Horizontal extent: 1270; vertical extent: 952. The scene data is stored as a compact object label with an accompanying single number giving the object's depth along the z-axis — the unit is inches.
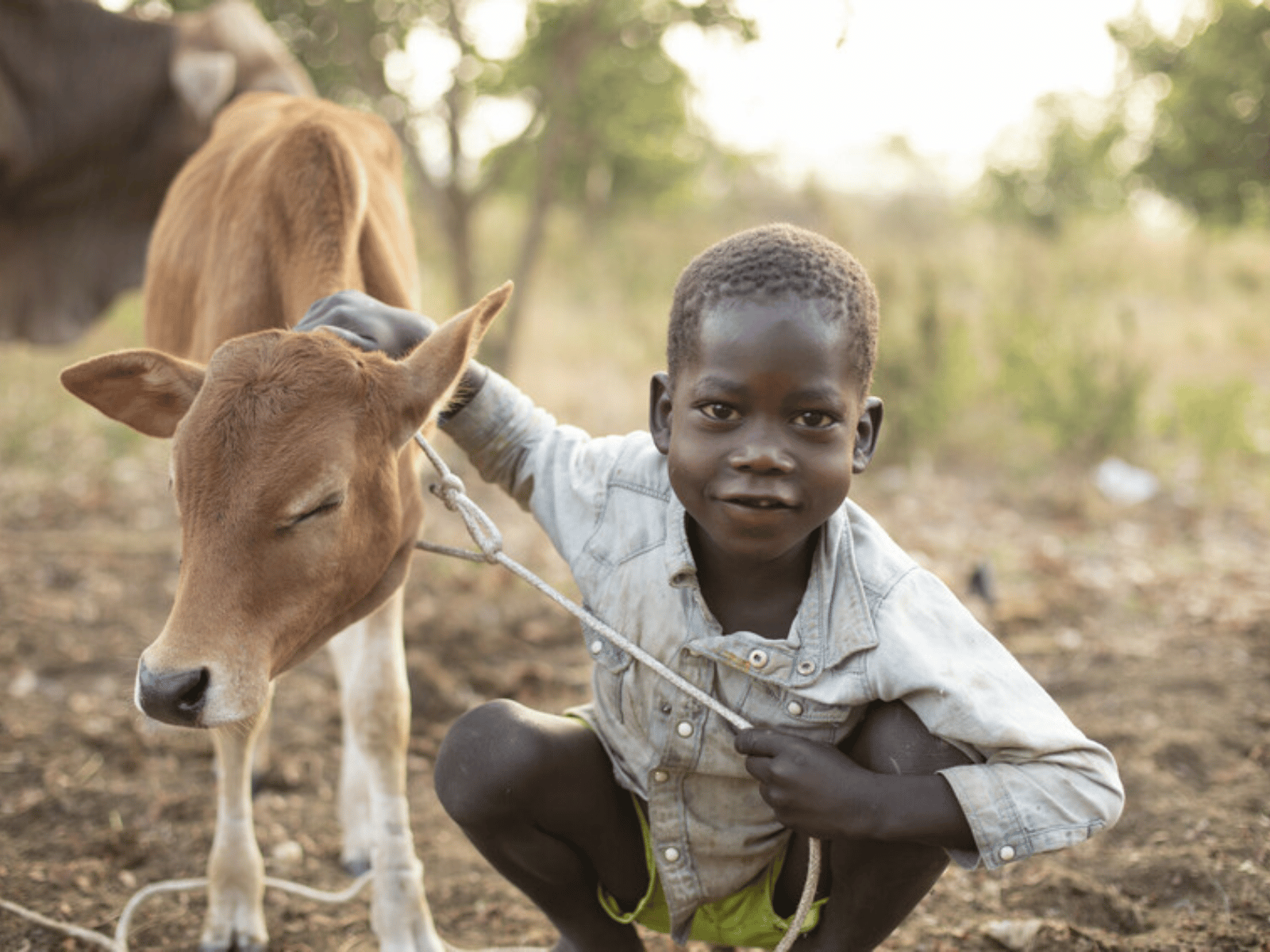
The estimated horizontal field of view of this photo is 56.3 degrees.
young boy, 74.5
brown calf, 77.9
